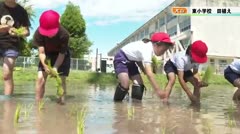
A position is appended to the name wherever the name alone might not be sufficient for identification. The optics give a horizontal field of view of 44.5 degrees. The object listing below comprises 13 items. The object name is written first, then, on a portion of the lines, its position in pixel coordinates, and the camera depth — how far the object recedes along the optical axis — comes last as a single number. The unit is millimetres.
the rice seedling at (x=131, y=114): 3430
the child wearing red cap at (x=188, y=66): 5083
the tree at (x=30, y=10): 24643
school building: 35329
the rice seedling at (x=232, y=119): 3208
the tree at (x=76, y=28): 33886
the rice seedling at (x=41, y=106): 3673
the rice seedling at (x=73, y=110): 3394
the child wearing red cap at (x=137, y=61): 4454
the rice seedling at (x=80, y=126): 2198
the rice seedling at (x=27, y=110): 3172
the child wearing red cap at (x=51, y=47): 4307
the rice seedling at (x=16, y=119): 2793
